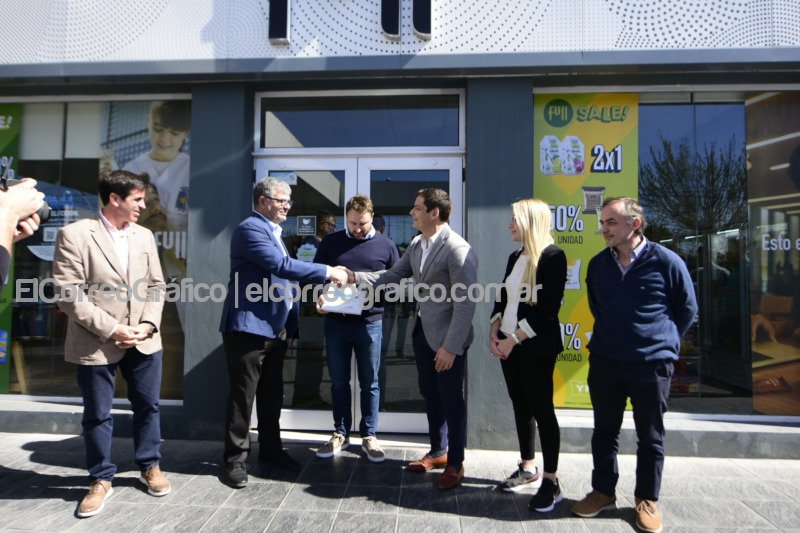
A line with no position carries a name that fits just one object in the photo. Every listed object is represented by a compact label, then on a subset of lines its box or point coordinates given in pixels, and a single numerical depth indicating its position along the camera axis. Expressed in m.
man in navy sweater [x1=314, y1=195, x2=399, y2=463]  4.07
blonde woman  3.14
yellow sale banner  4.53
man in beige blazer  3.15
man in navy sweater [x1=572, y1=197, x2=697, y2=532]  3.00
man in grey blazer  3.35
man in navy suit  3.54
